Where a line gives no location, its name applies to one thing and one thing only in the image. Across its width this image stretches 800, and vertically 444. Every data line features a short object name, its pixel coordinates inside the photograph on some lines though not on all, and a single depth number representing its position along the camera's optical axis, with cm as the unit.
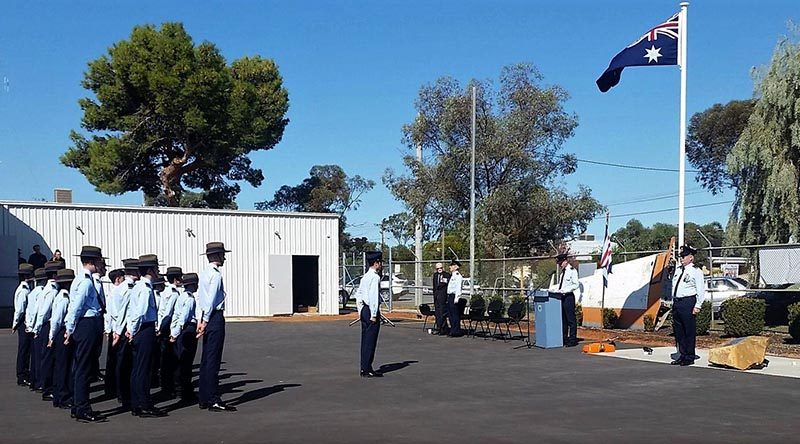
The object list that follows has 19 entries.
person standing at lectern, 1798
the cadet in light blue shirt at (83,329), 941
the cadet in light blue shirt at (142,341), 978
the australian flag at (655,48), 1958
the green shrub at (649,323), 2059
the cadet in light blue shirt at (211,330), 1010
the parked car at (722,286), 2642
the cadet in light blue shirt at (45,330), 1121
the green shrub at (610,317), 2194
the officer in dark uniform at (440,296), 2148
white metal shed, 2602
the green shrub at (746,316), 1758
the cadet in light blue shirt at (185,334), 1082
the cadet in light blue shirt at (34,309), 1157
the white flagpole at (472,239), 2786
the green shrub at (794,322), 1669
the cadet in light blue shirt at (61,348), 999
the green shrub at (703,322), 1897
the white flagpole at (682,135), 1920
